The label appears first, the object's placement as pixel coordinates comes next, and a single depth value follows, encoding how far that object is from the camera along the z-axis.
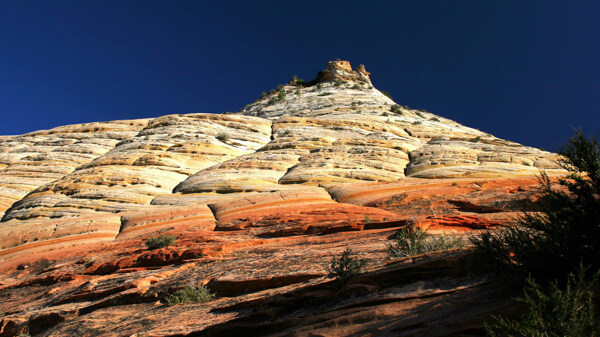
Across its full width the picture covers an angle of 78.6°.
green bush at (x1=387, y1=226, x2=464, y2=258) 7.42
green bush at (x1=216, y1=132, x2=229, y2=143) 31.48
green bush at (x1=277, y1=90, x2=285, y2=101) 59.09
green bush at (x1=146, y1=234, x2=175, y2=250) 12.75
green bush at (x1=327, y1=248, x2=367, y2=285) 6.21
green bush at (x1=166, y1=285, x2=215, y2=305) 7.62
